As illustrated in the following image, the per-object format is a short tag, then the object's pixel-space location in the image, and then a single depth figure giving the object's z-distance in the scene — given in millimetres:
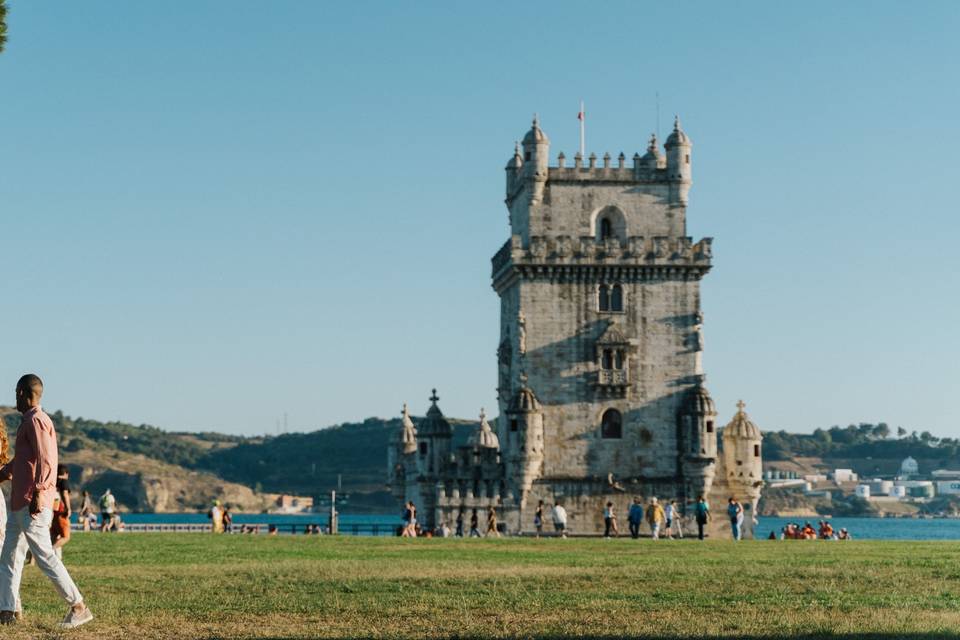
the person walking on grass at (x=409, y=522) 63906
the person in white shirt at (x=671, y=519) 69312
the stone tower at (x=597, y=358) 74562
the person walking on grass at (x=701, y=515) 61406
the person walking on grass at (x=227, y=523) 70869
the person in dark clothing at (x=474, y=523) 73400
